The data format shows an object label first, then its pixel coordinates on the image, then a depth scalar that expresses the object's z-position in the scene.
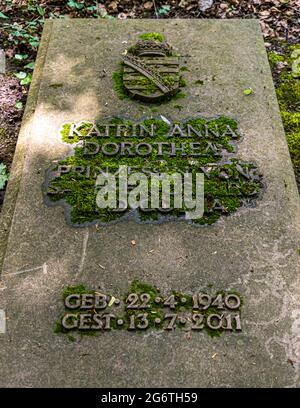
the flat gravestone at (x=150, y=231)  2.17
